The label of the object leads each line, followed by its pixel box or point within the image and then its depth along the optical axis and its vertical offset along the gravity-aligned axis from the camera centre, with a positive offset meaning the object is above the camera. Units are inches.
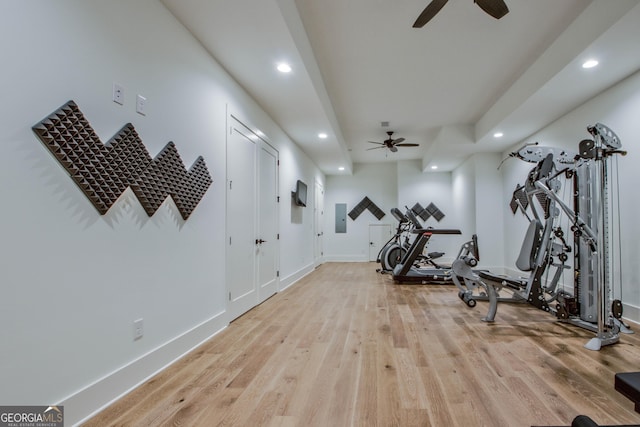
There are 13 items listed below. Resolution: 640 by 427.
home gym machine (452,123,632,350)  110.7 -10.3
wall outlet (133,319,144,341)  79.4 -28.6
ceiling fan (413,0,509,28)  90.9 +64.4
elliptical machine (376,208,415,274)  274.5 -30.0
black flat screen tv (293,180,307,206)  241.2 +20.3
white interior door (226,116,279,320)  137.6 -0.1
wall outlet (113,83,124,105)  74.3 +30.9
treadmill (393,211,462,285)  227.5 -40.1
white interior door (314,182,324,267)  333.5 -3.7
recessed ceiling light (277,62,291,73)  125.6 +63.5
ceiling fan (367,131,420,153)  265.2 +67.9
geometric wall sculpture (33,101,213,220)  60.9 +13.7
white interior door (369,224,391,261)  387.2 -21.7
